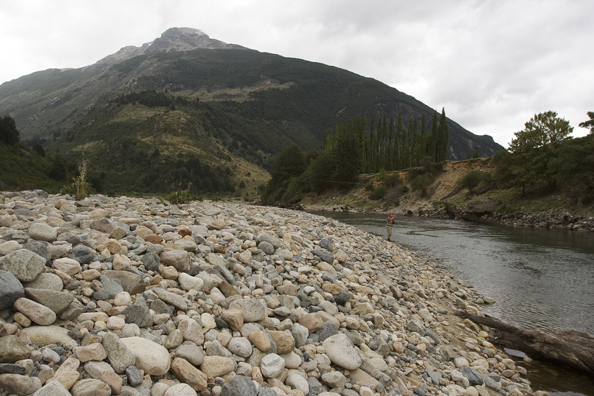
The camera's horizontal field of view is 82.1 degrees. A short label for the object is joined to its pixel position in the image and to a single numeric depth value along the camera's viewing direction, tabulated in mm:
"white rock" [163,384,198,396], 2734
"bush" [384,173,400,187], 56994
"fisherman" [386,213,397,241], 19330
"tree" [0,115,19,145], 37344
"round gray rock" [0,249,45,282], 3230
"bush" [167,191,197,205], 14596
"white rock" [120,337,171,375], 2888
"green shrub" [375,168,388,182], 58531
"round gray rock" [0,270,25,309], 2881
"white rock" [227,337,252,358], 3535
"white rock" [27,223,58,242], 4531
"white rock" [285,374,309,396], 3404
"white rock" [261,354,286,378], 3391
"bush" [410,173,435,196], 51250
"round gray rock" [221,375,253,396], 2961
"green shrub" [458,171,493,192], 43647
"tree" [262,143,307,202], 79688
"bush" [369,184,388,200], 56031
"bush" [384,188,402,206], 52622
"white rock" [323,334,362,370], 3992
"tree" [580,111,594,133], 32844
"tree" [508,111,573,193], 35312
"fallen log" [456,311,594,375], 5723
